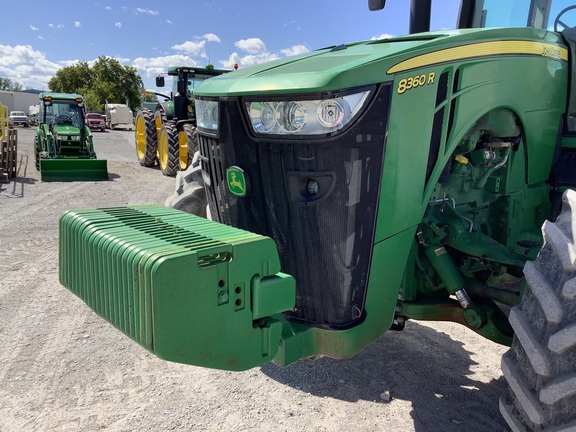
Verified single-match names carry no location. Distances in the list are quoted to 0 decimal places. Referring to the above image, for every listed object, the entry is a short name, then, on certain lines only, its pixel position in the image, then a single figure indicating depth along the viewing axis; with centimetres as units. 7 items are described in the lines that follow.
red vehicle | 3481
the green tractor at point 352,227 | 181
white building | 5382
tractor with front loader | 1165
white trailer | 3900
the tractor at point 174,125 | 1208
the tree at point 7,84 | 10705
